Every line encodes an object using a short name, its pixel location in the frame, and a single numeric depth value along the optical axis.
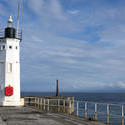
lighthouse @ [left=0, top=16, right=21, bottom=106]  21.39
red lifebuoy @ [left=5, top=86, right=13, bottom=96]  21.25
